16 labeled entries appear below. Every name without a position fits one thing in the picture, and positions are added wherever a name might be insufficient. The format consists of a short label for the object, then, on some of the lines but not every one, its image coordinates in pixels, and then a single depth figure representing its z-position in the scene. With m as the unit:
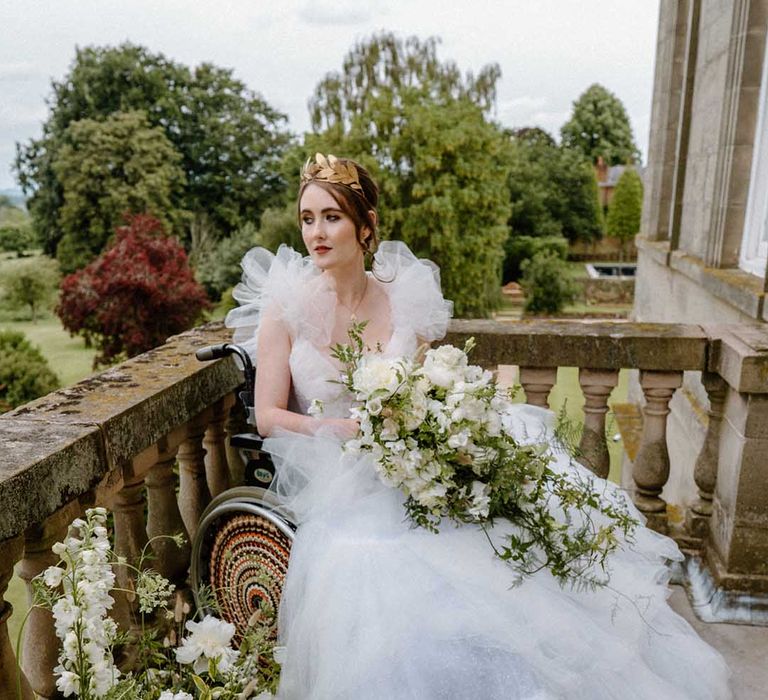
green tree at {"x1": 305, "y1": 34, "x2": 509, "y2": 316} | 19.86
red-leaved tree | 15.44
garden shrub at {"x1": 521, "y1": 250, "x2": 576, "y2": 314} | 28.89
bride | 1.65
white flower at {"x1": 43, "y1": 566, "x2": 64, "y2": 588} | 1.24
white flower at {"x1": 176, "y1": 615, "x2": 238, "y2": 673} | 1.41
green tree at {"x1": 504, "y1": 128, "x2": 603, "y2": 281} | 37.69
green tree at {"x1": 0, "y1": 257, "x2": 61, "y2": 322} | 28.88
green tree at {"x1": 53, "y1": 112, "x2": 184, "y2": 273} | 30.31
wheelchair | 2.07
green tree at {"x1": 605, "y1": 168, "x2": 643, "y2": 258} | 38.97
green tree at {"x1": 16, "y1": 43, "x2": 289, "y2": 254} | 32.94
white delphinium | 1.26
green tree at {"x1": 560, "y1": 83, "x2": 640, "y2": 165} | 51.50
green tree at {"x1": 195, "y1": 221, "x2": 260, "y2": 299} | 29.89
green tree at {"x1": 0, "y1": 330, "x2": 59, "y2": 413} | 12.63
